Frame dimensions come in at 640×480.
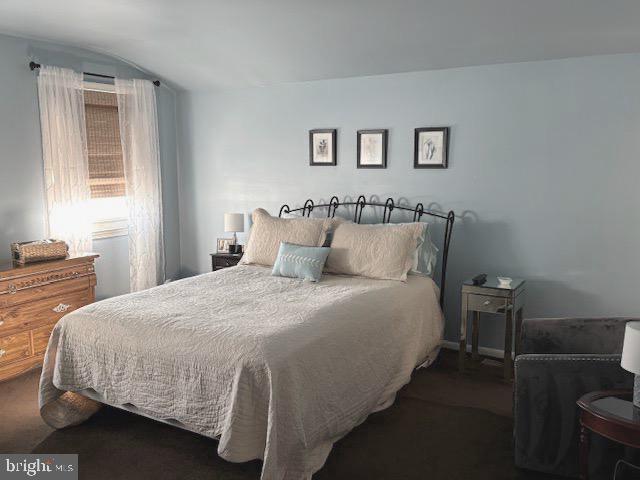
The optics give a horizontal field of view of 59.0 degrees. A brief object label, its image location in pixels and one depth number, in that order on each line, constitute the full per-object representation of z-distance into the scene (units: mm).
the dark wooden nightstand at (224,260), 5070
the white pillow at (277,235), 4316
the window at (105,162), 4973
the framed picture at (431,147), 4309
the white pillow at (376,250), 3967
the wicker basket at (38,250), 4113
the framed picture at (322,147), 4824
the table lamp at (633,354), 2178
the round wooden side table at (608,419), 2153
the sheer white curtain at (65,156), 4535
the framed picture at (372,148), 4578
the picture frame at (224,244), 5418
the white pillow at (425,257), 4098
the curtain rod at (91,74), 4406
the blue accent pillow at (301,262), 3973
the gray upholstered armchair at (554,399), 2561
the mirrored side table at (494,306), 3748
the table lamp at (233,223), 5152
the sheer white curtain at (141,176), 5203
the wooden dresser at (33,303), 3920
